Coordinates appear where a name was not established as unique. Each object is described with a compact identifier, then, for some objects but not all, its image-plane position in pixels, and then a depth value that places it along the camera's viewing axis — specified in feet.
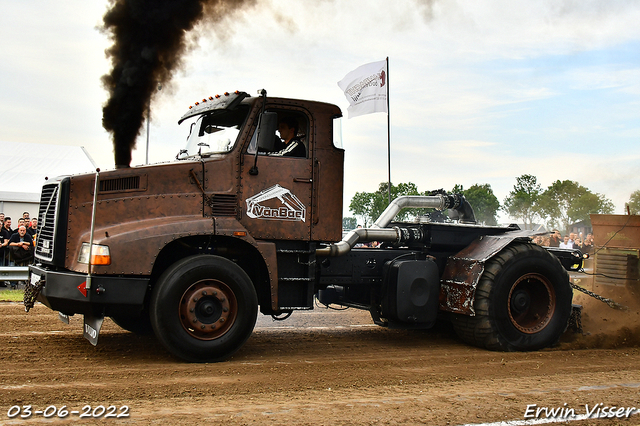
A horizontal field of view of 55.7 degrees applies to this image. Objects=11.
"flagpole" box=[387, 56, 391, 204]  45.24
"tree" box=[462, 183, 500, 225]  207.51
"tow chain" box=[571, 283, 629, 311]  30.40
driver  24.07
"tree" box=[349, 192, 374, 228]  145.53
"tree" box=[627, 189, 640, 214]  59.50
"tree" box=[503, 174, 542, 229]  221.05
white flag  48.14
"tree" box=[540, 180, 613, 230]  193.30
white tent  61.67
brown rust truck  20.80
